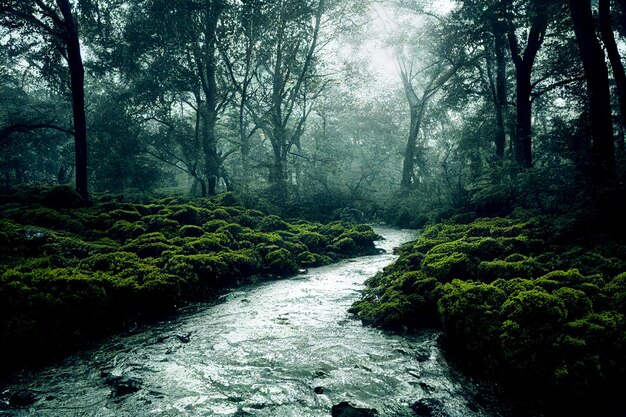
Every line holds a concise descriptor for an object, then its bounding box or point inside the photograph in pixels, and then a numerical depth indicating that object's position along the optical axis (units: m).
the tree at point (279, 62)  21.48
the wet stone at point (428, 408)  4.19
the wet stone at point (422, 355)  5.47
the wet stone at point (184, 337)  6.30
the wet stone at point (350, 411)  4.17
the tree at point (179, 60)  20.20
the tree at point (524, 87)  14.19
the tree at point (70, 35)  13.95
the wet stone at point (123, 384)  4.70
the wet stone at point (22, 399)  4.40
